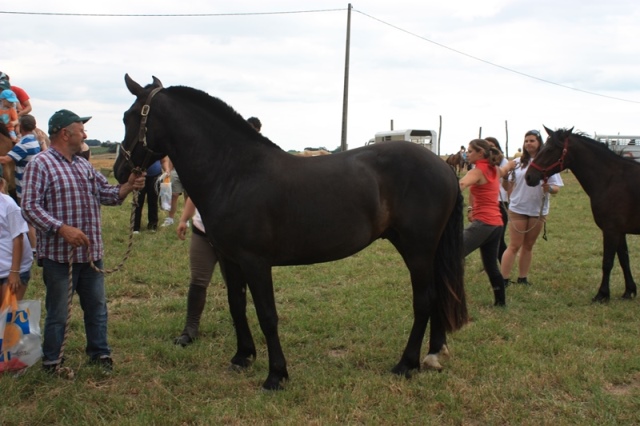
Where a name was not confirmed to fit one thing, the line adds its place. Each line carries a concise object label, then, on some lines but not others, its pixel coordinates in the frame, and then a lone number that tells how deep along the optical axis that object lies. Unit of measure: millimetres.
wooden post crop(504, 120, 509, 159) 49062
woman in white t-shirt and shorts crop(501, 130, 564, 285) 7055
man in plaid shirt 3775
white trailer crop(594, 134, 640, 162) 29156
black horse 3973
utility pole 21391
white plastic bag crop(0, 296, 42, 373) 3918
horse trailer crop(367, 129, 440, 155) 28625
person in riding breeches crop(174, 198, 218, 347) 5047
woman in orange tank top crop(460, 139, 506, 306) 5871
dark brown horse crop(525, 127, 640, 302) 6637
